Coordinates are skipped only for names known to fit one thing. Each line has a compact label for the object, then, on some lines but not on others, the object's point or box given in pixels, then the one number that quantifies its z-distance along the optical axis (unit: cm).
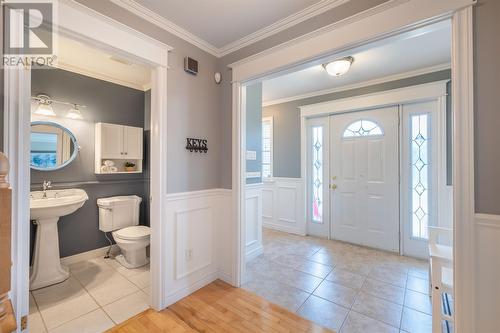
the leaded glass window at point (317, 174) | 381
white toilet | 252
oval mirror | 250
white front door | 315
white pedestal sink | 213
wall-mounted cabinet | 288
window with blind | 434
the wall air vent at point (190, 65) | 208
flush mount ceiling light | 250
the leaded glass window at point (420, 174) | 294
